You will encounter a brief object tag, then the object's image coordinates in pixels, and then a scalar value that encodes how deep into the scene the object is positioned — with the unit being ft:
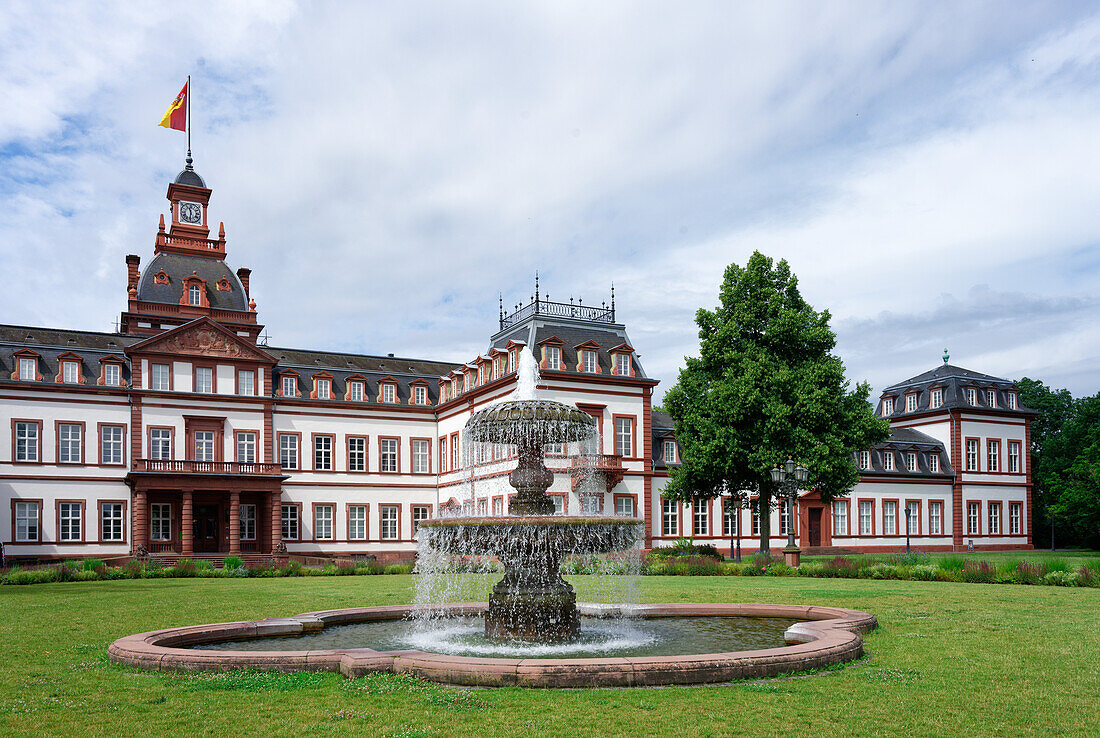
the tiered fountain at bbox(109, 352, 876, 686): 33.47
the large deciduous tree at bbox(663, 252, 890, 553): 123.44
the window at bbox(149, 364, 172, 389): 159.33
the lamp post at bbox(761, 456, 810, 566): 111.04
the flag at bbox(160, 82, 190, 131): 199.80
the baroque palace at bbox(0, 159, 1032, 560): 151.64
